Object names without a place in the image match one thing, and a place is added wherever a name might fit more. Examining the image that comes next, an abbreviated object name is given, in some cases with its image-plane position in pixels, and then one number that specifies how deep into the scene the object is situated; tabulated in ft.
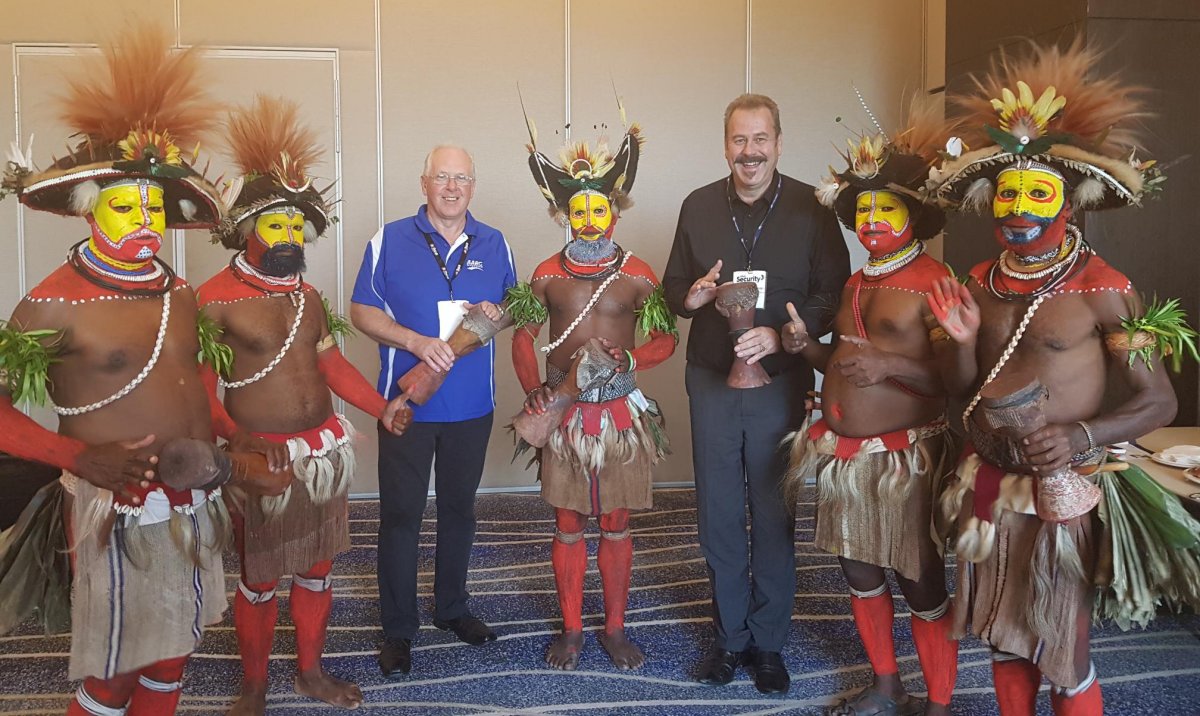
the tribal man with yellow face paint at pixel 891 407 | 8.44
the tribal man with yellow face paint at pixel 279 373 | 8.68
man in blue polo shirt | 10.56
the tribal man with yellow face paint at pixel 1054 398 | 6.86
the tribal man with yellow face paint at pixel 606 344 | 9.89
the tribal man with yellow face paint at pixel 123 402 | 6.79
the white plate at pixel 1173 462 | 10.15
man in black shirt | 9.79
